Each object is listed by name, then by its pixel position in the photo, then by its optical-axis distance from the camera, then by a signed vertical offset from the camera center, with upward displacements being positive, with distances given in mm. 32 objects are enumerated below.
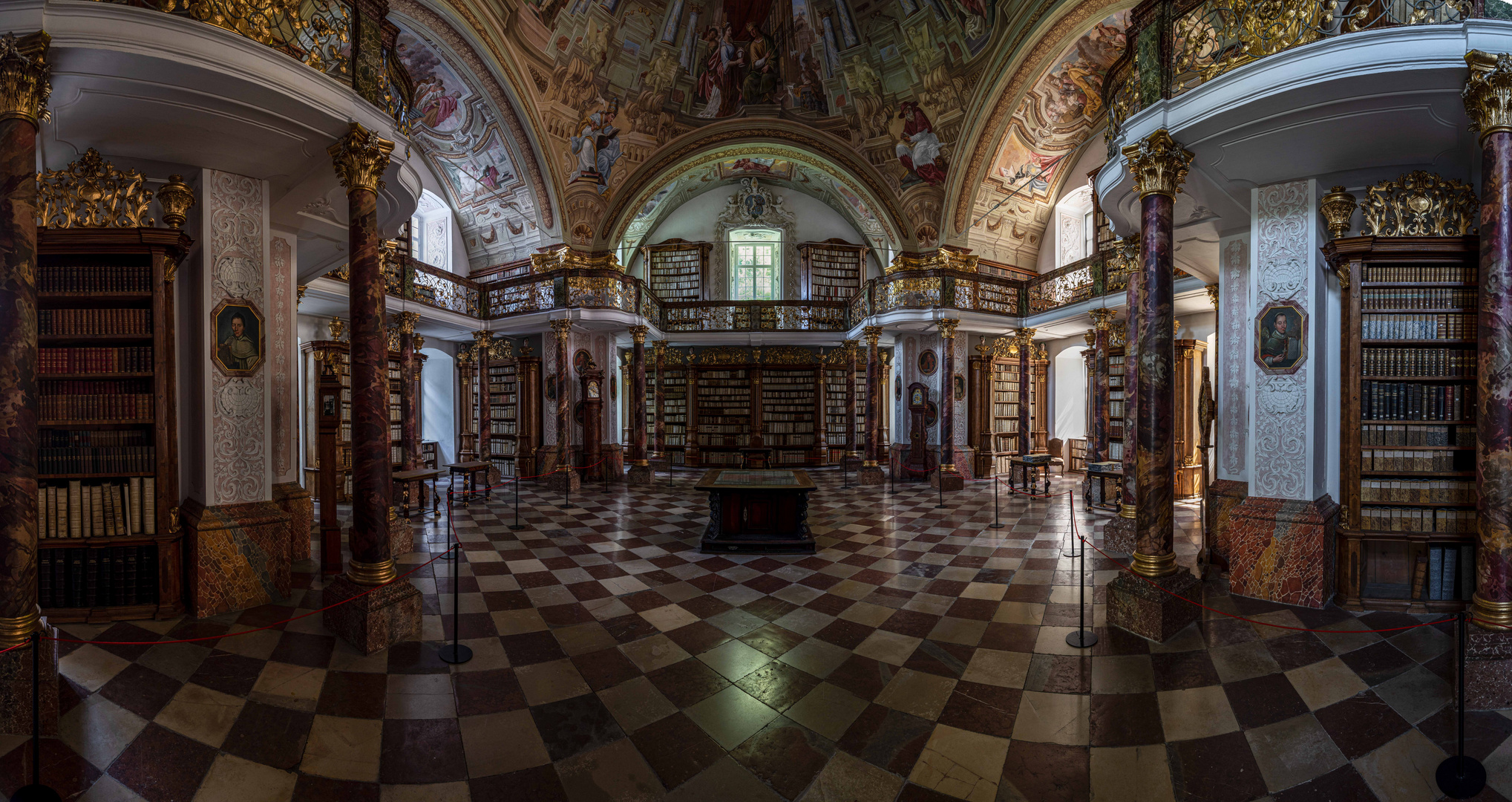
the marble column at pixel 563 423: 11625 -572
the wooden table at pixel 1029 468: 10297 -1475
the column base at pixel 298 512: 5809 -1216
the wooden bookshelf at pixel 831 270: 16312 +3687
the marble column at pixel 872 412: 13164 -427
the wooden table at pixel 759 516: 6906 -1538
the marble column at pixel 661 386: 15117 +273
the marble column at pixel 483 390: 13391 +161
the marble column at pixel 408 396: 10492 +22
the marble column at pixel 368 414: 4230 -135
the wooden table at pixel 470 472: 9852 -1384
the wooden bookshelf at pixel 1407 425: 4559 -274
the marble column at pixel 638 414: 12781 -431
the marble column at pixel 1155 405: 4395 -92
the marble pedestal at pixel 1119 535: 6500 -1678
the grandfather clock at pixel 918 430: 13227 -854
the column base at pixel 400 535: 6512 -1648
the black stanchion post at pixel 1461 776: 2662 -1865
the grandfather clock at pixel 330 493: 5234 -899
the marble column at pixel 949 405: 12188 -233
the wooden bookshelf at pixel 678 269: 16406 +3763
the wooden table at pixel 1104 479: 8586 -1536
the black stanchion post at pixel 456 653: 3857 -1821
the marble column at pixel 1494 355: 3479 +229
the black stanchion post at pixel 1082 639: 4074 -1841
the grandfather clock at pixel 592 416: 12688 -451
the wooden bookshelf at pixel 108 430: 4340 -254
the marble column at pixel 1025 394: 12836 +8
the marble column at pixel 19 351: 3164 +271
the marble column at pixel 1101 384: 10977 +188
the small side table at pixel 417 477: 7984 -1174
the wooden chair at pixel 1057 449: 14703 -1438
